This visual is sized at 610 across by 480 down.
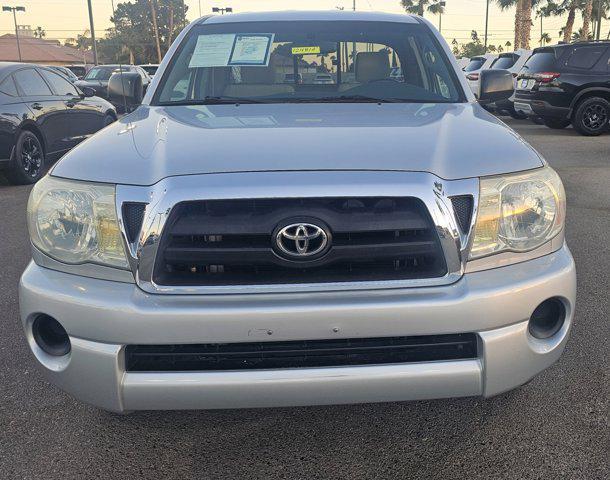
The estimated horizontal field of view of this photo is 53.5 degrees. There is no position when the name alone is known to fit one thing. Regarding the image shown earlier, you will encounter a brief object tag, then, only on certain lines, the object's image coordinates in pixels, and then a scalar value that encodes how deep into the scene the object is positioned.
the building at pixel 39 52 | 64.81
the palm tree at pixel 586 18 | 30.97
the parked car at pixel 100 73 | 20.62
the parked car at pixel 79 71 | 30.29
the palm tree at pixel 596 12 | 34.96
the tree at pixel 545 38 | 57.76
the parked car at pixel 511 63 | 14.93
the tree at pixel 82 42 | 90.61
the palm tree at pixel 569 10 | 34.95
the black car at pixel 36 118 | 7.59
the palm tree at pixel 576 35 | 50.55
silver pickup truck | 1.93
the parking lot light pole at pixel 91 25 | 25.01
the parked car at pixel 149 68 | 24.79
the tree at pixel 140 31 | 67.92
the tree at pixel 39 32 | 105.86
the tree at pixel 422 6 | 59.25
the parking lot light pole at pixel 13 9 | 51.72
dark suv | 11.88
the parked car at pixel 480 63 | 18.14
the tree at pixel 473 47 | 63.62
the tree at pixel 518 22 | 27.48
